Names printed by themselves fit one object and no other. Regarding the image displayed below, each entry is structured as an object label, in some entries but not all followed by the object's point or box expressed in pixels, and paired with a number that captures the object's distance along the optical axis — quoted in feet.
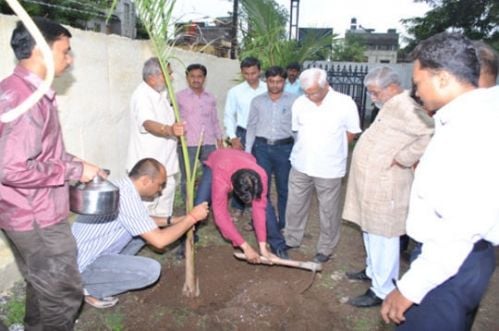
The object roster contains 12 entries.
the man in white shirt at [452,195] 4.26
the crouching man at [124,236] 8.28
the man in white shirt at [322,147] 11.23
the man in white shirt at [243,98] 15.87
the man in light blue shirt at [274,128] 13.48
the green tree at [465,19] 58.65
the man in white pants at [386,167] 8.66
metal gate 33.45
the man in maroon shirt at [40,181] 6.02
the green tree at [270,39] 21.07
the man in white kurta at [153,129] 11.47
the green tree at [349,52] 101.62
